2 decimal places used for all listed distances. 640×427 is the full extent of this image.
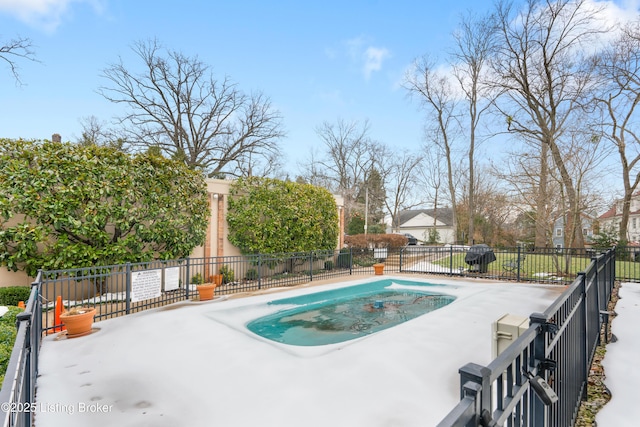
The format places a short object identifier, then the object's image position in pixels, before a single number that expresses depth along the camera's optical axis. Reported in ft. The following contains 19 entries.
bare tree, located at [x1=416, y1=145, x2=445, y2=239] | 117.60
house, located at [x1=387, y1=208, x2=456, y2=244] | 142.82
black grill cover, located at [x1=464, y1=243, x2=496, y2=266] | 41.94
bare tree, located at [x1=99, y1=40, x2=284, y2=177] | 71.41
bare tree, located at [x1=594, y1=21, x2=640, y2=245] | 52.49
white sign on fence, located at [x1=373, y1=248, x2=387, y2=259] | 56.56
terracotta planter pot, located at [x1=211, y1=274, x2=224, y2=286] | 34.86
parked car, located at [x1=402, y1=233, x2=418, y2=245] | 110.46
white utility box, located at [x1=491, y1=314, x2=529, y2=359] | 11.84
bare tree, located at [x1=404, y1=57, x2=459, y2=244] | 89.25
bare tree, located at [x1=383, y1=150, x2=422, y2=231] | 120.47
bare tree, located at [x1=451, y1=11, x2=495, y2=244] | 69.21
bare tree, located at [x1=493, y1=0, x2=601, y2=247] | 49.14
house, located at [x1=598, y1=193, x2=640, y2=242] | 112.14
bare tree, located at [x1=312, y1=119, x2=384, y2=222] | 114.52
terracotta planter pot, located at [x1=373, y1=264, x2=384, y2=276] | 42.24
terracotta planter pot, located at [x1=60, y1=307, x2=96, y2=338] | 17.61
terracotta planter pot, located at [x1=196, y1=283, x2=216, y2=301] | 26.81
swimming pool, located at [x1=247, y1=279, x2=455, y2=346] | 21.85
